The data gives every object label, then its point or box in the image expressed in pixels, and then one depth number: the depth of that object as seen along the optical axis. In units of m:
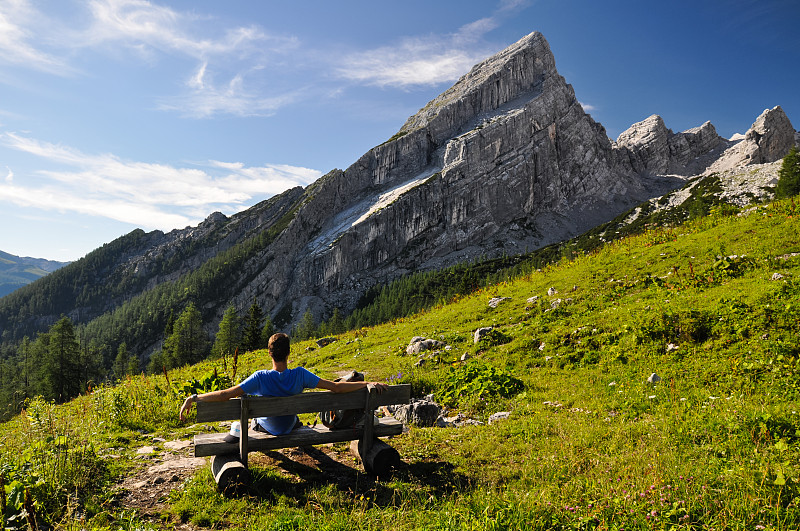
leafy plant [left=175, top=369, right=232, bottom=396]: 11.42
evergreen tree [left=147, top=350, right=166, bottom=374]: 79.38
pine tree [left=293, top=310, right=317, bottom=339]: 98.69
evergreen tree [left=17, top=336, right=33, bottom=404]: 76.75
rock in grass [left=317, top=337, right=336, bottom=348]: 26.04
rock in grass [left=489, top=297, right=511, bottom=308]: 19.07
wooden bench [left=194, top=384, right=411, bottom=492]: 5.96
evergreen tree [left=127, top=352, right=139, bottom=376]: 86.51
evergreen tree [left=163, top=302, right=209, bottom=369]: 79.66
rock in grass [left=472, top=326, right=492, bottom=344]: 14.66
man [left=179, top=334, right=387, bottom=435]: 6.61
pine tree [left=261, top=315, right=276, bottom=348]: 77.74
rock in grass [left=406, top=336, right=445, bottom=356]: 15.60
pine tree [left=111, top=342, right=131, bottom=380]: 95.75
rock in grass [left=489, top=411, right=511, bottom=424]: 8.88
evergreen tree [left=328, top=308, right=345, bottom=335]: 101.80
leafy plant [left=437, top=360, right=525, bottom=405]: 10.23
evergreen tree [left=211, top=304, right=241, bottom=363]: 76.62
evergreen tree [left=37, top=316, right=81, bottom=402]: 58.75
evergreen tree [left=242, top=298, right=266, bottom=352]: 66.12
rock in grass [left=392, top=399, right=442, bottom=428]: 9.63
